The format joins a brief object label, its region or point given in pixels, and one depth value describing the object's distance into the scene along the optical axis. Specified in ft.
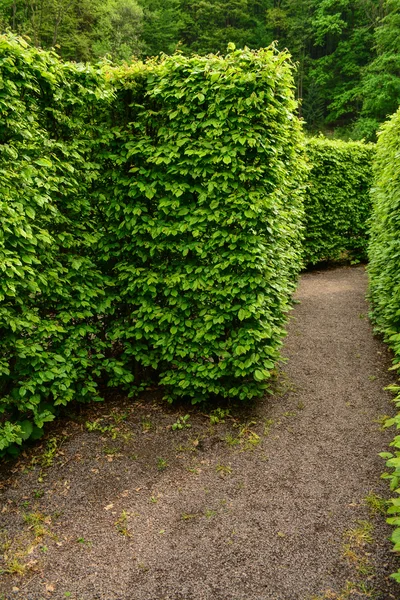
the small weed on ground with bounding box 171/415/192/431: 14.17
